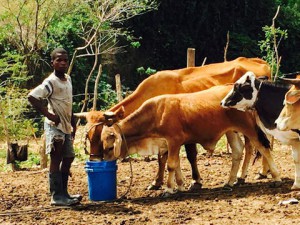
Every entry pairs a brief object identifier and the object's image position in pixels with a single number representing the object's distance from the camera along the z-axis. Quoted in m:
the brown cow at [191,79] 9.17
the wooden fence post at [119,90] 12.22
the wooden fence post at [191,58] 11.55
